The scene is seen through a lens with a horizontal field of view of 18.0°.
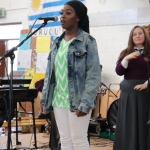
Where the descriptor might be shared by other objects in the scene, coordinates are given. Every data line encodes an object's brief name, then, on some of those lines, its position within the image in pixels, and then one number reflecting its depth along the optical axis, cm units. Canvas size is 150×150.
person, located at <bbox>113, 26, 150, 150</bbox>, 390
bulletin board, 817
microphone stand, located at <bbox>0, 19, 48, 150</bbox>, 347
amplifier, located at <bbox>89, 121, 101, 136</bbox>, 664
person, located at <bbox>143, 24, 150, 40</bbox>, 402
